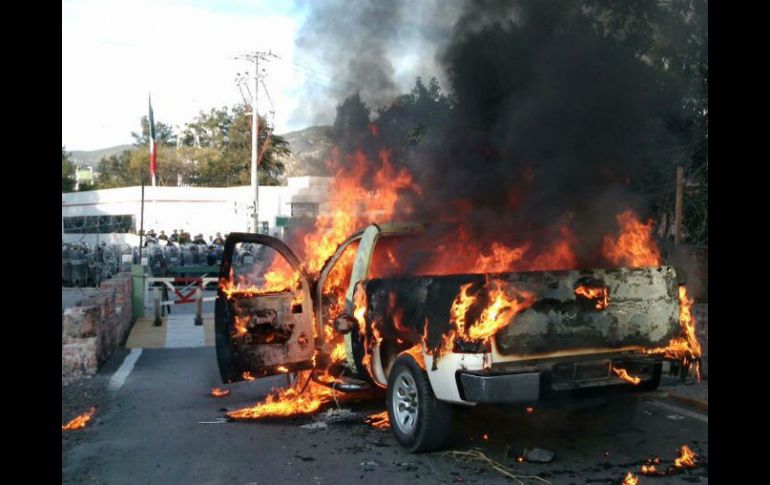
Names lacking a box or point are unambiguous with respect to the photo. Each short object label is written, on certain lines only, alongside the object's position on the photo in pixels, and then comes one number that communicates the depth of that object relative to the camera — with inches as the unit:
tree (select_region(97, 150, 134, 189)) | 2935.5
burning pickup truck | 194.9
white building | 1734.7
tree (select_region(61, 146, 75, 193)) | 2203.5
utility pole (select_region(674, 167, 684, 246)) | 362.0
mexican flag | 1496.1
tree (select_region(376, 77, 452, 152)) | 402.2
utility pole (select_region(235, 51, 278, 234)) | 1208.8
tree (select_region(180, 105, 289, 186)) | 2174.0
